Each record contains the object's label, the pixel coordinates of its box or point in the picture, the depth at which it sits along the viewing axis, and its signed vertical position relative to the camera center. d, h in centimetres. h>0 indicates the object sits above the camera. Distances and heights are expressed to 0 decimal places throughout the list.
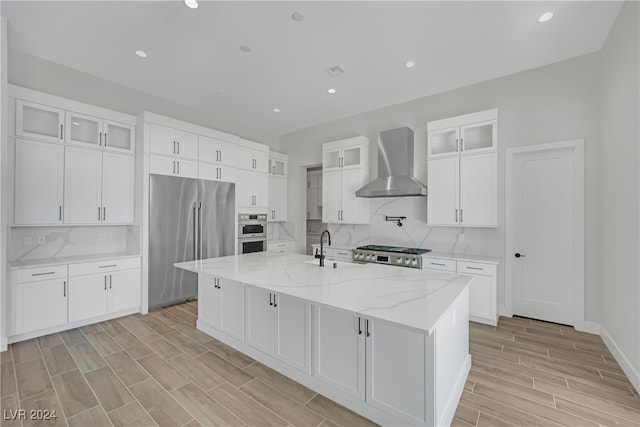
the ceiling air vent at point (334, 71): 347 +188
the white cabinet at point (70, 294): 292 -94
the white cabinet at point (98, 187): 339 +37
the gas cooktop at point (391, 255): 382 -58
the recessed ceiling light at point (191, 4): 237 +185
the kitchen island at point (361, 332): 160 -84
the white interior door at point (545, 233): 335 -21
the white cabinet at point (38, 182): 303 +37
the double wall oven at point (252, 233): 510 -33
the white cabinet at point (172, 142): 389 +110
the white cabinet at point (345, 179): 487 +67
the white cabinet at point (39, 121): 304 +109
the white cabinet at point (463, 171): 362 +63
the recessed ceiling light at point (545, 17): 256 +189
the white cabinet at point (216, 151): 447 +110
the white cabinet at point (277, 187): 603 +65
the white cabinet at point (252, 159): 523 +111
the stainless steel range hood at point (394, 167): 418 +79
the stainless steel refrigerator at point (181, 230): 389 -22
